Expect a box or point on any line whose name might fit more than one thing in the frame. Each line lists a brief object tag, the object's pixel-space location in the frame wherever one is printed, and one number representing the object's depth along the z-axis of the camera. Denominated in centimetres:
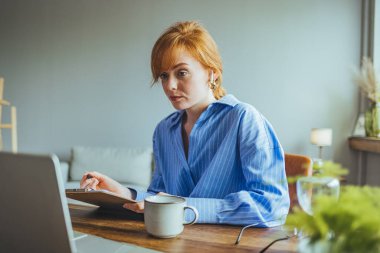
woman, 104
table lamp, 351
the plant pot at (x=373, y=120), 348
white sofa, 353
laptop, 54
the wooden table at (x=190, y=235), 78
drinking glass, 58
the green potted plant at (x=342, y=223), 40
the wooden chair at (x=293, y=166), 140
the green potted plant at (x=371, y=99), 347
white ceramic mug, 81
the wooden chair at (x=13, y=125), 361
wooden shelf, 332
